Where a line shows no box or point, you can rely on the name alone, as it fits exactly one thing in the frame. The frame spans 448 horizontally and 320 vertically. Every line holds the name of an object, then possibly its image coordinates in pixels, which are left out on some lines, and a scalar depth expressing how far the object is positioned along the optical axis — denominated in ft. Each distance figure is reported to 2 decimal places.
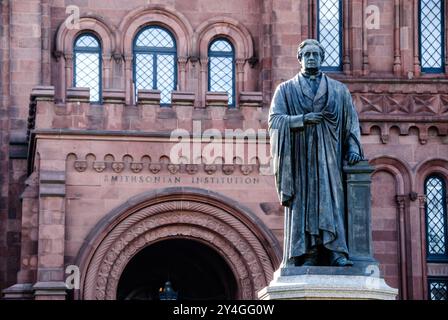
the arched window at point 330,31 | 121.29
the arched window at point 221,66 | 123.13
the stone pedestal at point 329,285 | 58.65
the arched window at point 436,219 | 115.03
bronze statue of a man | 60.59
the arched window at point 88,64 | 120.88
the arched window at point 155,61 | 121.90
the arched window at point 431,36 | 122.11
